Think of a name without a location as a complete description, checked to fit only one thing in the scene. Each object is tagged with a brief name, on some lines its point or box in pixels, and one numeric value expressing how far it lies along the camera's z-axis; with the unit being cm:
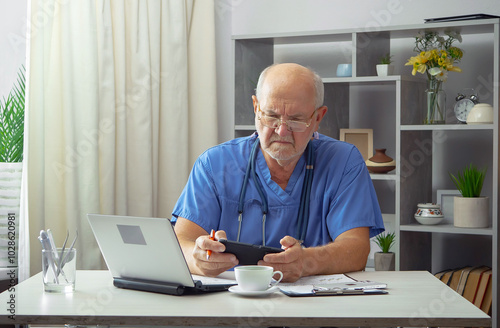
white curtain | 277
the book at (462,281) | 291
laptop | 145
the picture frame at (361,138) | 324
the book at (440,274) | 298
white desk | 129
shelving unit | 295
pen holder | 153
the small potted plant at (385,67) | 302
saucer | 145
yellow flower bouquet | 293
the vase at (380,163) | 306
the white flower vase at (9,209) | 266
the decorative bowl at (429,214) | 296
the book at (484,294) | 286
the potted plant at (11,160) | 270
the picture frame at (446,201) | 312
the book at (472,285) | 288
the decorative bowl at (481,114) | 285
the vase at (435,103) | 300
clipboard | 148
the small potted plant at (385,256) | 304
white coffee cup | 146
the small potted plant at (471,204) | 287
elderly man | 194
